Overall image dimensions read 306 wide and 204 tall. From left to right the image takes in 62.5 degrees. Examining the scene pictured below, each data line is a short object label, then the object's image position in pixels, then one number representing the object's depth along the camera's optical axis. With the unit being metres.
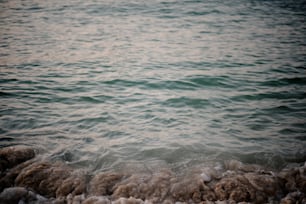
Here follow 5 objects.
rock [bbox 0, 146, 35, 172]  4.18
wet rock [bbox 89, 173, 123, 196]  3.73
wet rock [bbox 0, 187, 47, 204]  3.53
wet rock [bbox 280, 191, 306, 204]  3.51
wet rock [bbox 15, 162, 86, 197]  3.74
